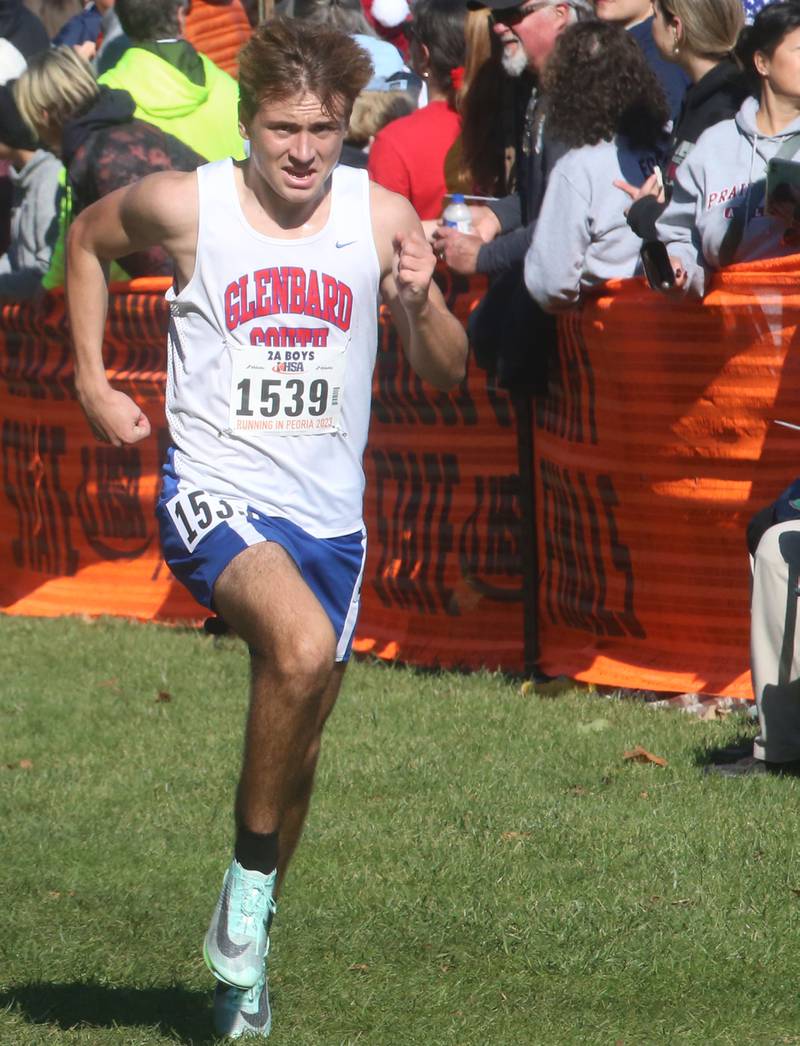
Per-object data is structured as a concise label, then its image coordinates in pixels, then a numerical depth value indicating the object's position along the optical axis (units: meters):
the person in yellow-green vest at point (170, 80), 20.91
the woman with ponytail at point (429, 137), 18.95
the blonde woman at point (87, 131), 19.91
